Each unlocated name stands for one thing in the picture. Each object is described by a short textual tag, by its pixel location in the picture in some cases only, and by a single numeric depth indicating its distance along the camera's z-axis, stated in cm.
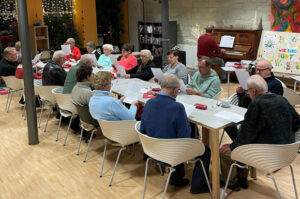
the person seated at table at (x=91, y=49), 847
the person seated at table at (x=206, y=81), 491
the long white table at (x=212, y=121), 356
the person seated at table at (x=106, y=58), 771
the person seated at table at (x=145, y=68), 633
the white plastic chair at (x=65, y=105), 520
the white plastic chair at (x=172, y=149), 329
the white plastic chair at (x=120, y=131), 396
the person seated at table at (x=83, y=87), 477
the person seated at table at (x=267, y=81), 452
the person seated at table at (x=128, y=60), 719
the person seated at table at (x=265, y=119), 317
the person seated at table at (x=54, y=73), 607
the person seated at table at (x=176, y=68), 577
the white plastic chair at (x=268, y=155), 312
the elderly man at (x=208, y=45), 905
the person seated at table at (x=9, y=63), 712
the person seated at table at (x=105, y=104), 407
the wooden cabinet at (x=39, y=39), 1086
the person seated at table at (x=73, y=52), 867
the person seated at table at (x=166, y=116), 338
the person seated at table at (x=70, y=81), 554
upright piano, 907
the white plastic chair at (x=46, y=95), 578
